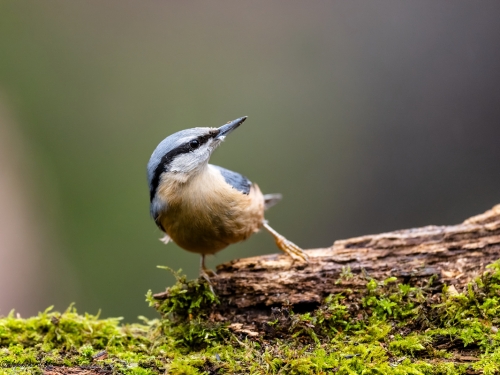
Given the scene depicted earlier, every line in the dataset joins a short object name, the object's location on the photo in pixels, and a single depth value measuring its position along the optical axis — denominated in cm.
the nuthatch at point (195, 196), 698
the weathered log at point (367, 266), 659
